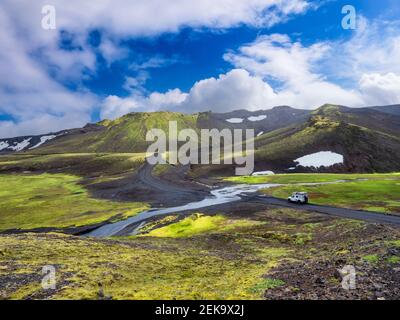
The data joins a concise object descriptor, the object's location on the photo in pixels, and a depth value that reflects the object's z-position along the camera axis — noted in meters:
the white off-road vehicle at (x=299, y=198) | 80.33
